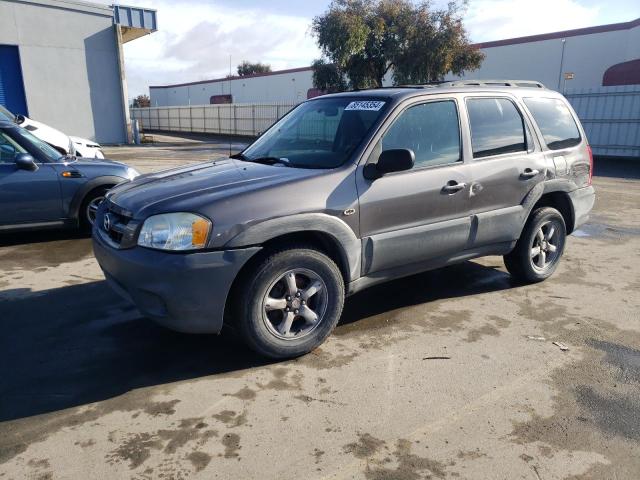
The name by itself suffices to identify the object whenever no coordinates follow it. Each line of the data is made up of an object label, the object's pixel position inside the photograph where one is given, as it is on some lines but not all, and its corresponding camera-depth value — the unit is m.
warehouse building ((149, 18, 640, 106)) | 24.52
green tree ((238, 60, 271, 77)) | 76.44
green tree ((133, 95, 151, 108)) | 72.25
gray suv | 3.20
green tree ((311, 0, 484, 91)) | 22.61
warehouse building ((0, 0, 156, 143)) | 19.86
